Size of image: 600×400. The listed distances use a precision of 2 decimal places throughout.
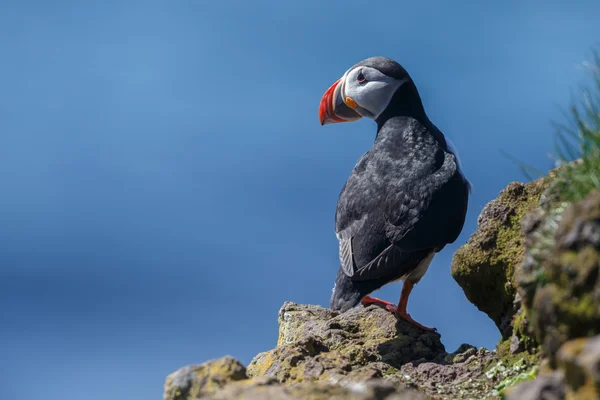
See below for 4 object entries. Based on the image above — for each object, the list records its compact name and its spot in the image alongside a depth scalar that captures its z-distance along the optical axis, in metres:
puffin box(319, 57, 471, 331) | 13.17
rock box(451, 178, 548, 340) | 11.13
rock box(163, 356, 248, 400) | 7.86
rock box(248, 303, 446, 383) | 10.23
